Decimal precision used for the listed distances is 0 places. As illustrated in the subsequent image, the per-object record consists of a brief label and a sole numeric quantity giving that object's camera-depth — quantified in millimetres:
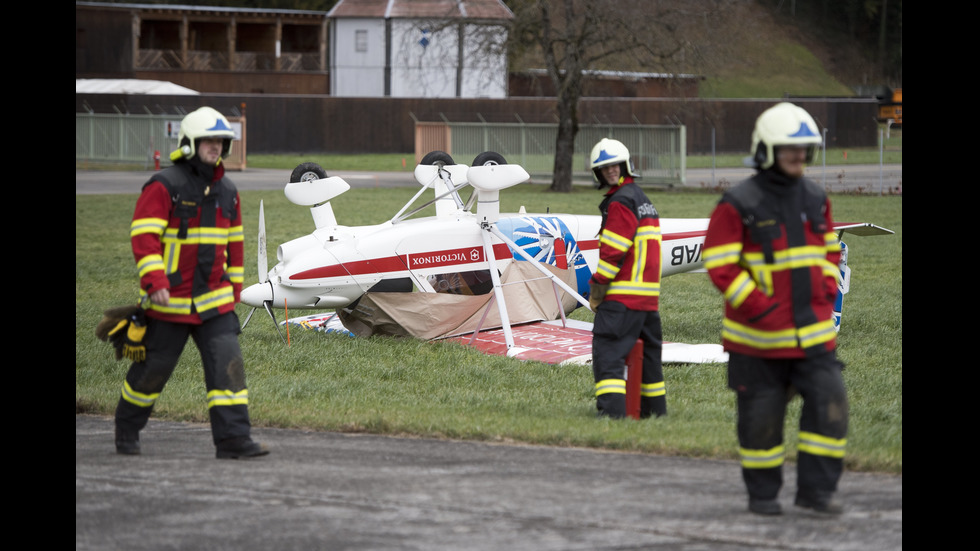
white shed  116562
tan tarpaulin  22516
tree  61094
